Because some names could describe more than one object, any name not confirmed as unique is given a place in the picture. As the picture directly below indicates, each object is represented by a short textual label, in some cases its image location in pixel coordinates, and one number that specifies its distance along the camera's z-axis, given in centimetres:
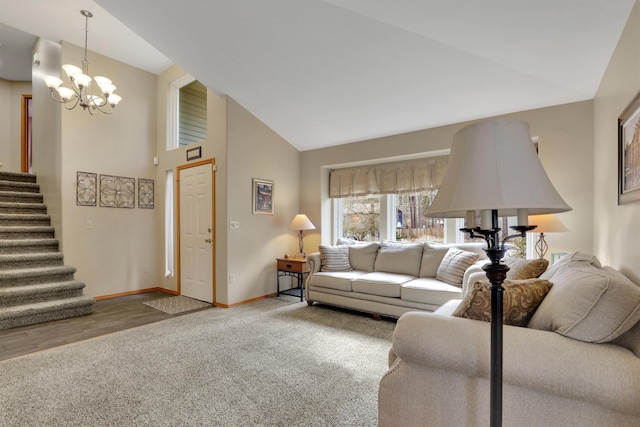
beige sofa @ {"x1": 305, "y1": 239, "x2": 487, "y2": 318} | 328
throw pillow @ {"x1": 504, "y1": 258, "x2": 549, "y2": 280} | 207
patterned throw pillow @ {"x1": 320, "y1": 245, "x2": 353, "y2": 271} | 419
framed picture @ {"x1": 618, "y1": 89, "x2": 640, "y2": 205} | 171
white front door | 438
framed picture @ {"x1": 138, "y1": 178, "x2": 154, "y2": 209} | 512
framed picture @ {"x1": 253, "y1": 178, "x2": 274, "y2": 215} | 449
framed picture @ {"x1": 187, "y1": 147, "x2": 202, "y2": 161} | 453
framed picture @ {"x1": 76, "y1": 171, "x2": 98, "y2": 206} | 446
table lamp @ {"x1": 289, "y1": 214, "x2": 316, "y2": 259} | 466
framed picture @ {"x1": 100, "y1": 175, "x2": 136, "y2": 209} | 472
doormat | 403
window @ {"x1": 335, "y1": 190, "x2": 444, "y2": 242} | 432
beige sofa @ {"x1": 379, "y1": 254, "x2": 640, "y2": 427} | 108
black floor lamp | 93
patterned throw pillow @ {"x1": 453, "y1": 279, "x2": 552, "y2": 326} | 139
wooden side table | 441
